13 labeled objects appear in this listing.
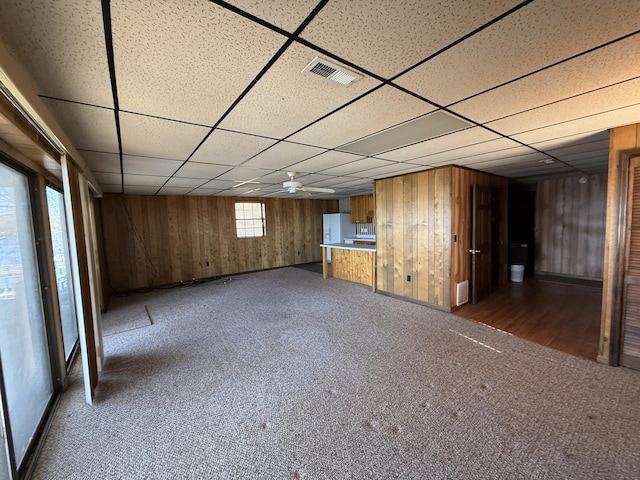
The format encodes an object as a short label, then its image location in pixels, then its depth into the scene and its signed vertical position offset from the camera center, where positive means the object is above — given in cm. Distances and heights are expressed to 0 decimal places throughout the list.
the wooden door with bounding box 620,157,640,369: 222 -63
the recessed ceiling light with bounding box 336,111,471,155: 197 +75
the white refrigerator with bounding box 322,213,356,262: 820 -22
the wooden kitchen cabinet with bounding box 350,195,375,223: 768 +34
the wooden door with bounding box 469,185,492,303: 412 -47
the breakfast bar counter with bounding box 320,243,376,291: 540 -96
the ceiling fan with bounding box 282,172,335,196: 383 +55
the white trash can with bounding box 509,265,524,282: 544 -124
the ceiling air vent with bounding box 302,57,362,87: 120 +74
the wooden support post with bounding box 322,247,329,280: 626 -109
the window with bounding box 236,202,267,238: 741 +12
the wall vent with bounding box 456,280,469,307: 397 -120
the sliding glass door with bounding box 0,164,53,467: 155 -61
